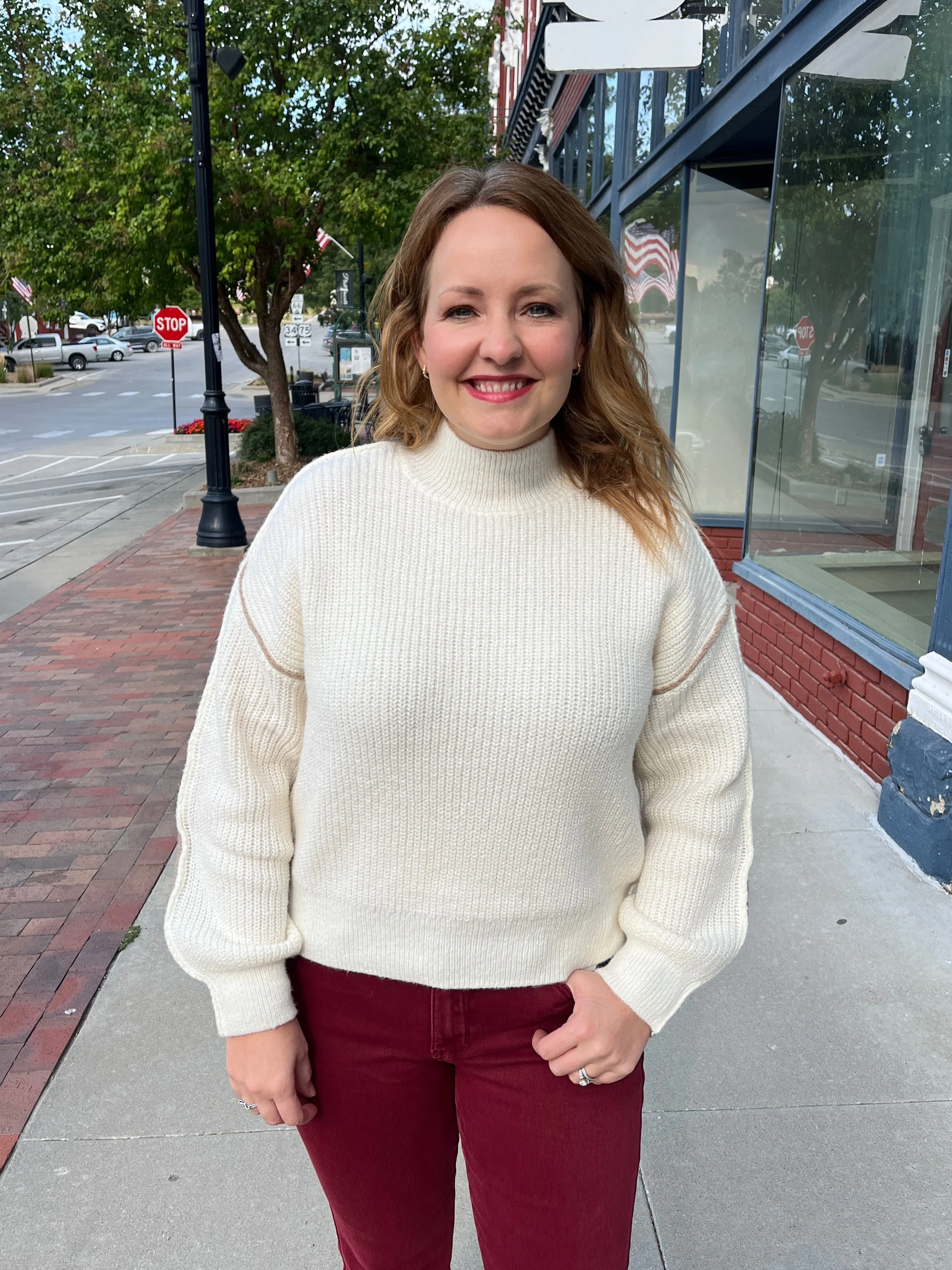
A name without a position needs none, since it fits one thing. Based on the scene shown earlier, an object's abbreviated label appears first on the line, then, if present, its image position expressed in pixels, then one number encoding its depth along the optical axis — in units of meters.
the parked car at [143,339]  63.28
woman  1.37
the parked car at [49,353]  51.34
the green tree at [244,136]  12.89
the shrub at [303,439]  16.52
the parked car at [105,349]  53.47
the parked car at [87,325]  66.75
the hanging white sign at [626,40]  6.28
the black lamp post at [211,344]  9.75
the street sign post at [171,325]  24.30
